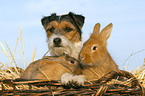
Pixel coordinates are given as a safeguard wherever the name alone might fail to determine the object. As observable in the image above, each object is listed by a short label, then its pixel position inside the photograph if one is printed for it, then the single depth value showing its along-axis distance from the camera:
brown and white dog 4.53
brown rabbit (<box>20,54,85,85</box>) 3.26
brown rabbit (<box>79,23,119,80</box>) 3.56
